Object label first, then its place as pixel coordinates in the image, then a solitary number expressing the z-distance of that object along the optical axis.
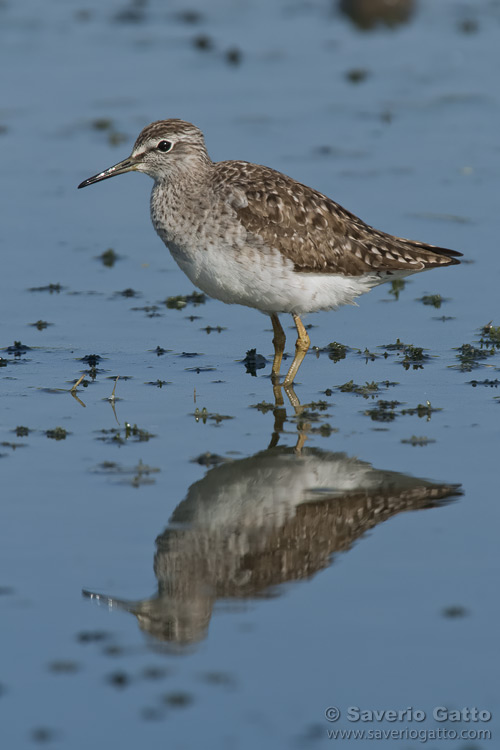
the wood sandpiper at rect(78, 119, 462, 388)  11.20
